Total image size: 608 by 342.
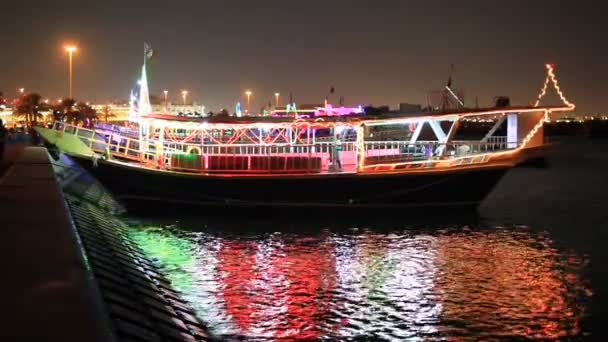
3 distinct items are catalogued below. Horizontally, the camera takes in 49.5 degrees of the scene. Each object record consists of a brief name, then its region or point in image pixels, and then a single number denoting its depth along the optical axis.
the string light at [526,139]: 25.30
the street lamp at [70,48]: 47.95
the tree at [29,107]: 105.50
